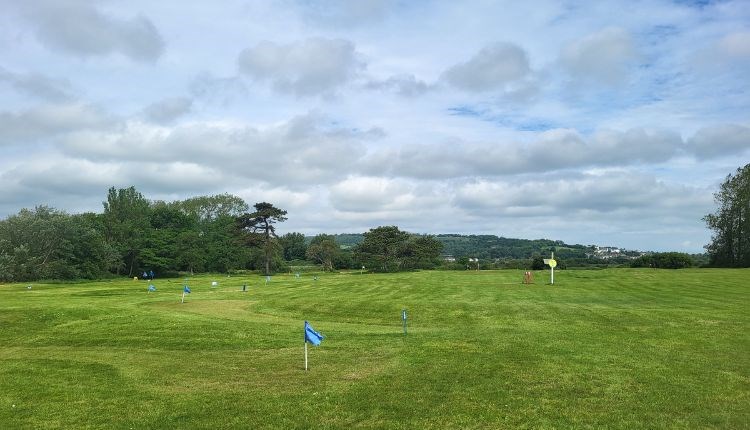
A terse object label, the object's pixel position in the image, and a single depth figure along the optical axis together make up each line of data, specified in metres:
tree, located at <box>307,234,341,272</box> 127.69
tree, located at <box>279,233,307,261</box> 179.75
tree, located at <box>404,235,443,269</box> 104.12
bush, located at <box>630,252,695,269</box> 72.69
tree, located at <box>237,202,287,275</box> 107.75
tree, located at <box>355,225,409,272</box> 99.56
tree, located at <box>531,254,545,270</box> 74.88
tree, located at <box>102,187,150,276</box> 102.88
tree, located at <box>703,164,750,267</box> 78.31
